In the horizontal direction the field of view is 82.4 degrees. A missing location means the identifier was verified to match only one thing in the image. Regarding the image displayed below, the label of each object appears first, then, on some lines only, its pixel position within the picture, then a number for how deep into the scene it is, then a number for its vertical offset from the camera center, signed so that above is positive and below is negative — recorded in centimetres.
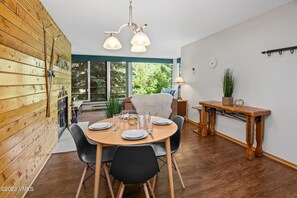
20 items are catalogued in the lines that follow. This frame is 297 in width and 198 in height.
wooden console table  263 -50
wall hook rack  242 +63
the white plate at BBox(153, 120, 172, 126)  197 -37
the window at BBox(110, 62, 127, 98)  750 +50
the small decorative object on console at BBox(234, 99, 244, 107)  316 -21
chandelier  197 +60
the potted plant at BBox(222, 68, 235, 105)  329 +4
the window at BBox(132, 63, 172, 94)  804 +65
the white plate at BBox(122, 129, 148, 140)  150 -41
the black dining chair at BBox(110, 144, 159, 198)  127 -57
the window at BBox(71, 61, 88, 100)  695 +40
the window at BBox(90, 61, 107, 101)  723 +39
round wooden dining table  146 -43
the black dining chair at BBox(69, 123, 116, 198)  172 -68
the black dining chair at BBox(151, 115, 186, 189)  192 -66
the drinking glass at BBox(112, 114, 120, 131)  184 -36
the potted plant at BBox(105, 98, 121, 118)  414 -44
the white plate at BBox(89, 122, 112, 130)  180 -40
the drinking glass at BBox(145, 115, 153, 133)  174 -36
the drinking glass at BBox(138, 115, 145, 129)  187 -37
